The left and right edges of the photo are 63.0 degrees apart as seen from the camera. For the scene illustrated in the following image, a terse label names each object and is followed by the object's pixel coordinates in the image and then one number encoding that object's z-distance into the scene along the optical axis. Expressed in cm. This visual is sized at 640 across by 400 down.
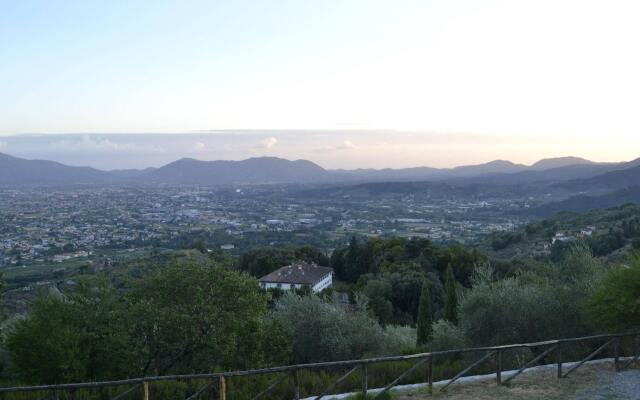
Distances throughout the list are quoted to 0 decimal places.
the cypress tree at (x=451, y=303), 2288
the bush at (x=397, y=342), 1344
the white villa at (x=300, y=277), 4247
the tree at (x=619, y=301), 1025
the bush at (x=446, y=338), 1270
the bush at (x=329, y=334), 1380
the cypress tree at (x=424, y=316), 2112
